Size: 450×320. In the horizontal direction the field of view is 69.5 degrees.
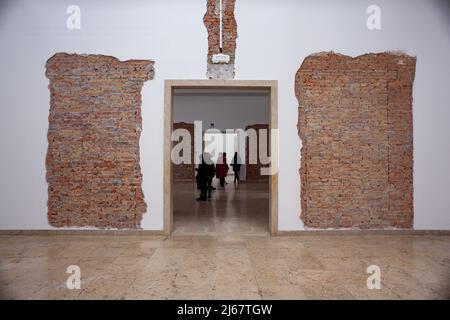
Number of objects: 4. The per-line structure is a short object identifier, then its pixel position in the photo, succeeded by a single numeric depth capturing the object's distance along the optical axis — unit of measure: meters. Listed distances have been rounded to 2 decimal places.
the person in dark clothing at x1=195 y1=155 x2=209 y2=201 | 9.11
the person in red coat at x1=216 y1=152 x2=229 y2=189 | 12.80
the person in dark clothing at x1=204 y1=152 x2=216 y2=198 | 9.58
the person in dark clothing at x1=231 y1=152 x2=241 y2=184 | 14.56
